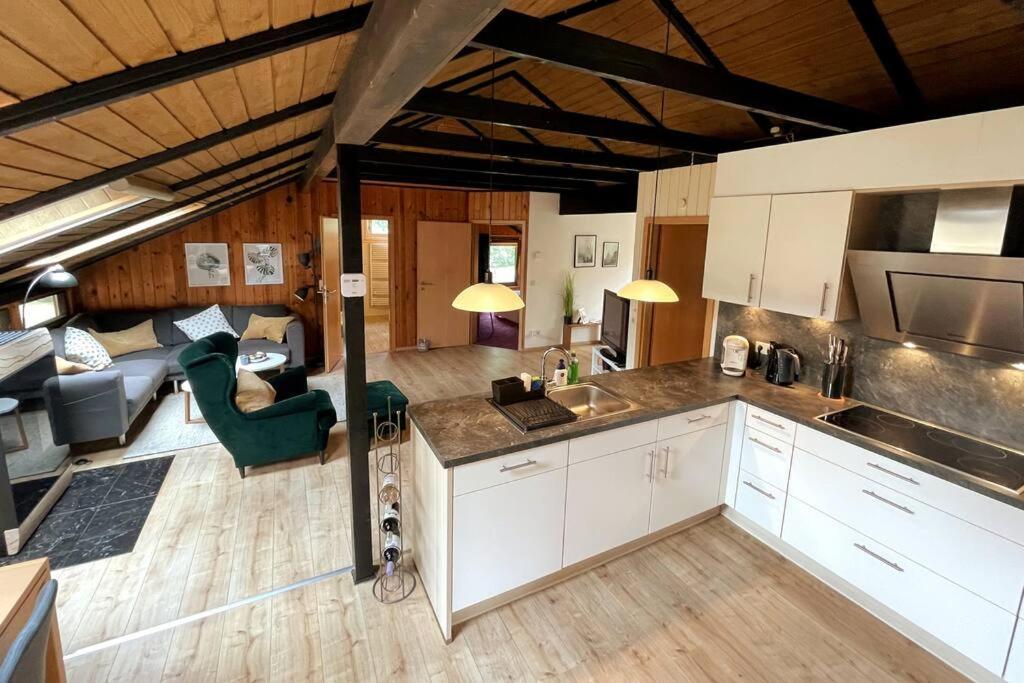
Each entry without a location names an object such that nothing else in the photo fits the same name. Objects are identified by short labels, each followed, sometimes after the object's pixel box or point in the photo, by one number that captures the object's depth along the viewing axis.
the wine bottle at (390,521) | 2.43
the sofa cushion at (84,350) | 4.27
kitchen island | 2.03
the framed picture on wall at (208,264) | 5.94
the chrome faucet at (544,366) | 2.76
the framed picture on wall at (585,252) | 7.60
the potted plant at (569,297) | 7.49
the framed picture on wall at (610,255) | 7.88
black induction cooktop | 2.02
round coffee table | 4.65
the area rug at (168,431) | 4.02
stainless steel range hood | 1.99
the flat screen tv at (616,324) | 4.80
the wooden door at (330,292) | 5.81
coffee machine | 3.25
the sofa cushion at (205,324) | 5.68
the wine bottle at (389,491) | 2.47
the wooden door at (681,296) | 4.27
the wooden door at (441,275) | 7.23
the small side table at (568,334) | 7.60
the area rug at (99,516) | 2.75
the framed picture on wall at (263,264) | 6.23
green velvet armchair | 3.19
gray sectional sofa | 3.63
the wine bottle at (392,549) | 2.45
